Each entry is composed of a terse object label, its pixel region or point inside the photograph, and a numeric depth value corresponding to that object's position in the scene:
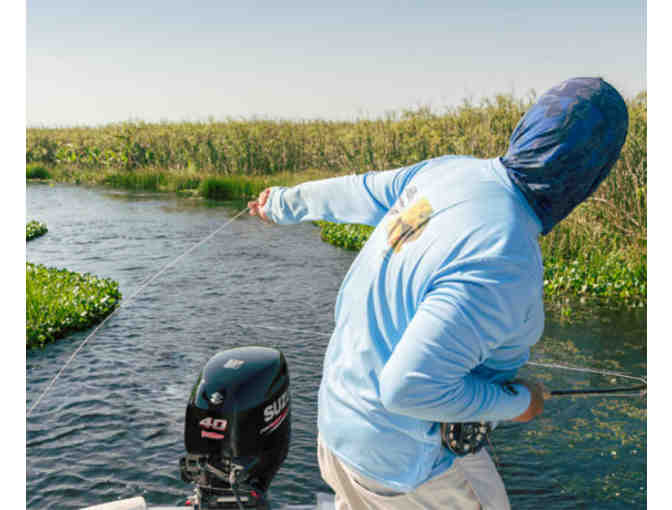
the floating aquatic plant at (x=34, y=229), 15.56
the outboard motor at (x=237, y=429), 2.60
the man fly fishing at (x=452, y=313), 1.26
